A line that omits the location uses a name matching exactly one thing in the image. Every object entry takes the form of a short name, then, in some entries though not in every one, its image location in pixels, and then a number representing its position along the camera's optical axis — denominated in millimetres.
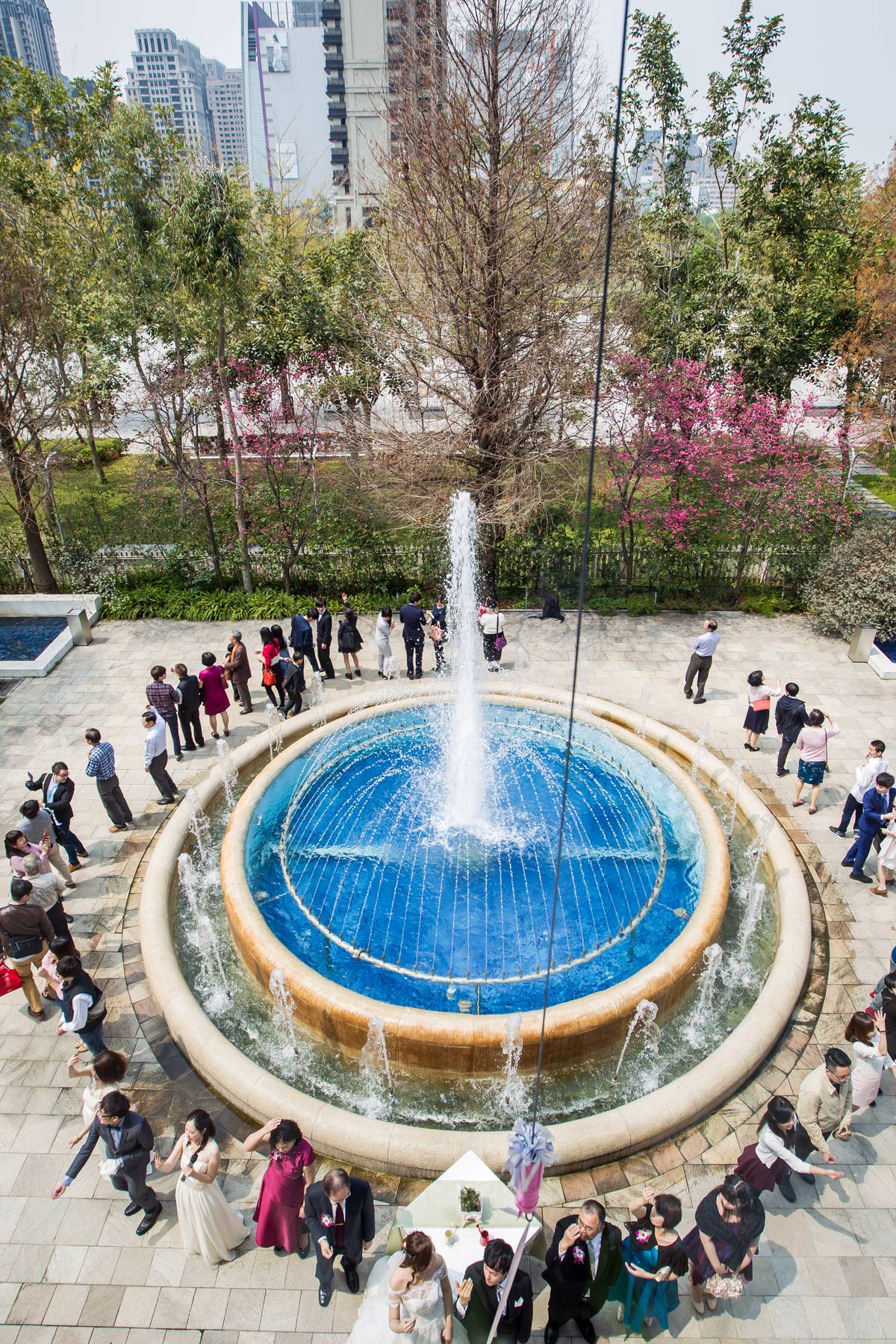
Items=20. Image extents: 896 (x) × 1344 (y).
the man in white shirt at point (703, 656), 11773
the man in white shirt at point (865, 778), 8695
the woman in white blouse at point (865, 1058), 6012
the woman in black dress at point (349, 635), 12523
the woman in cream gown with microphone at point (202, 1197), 5090
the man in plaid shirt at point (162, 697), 10234
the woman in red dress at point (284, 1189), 5125
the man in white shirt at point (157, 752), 9711
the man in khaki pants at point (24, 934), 6984
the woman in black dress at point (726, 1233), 4805
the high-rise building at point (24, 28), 183375
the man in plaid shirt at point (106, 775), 9180
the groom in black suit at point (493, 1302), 4465
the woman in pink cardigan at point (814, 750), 9586
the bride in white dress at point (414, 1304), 4430
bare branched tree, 13117
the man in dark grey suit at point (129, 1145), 5402
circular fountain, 6492
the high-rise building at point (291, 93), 96438
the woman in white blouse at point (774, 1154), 5328
